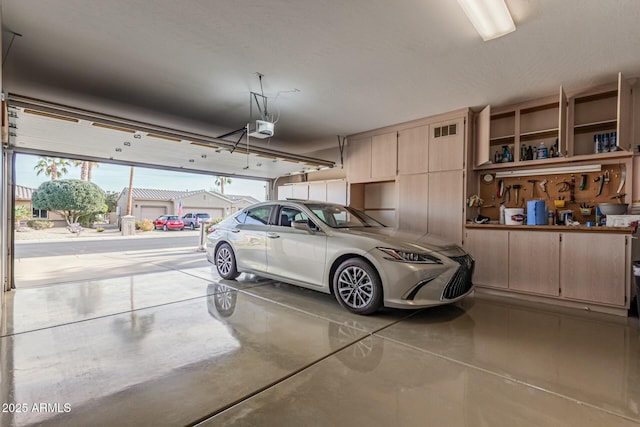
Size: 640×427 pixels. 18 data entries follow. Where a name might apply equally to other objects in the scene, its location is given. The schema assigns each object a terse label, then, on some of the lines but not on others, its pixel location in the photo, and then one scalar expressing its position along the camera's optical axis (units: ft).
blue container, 13.32
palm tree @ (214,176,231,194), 105.29
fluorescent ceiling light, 7.54
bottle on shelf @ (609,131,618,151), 12.26
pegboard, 12.88
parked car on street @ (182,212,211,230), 71.08
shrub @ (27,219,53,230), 58.59
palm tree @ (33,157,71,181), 74.43
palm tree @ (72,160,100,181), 76.28
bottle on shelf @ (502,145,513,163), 15.14
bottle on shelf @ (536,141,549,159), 14.01
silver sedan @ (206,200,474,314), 10.09
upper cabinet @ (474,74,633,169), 11.77
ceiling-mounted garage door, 12.12
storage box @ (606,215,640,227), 11.30
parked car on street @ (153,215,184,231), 66.28
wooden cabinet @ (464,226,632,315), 11.27
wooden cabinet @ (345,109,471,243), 15.84
